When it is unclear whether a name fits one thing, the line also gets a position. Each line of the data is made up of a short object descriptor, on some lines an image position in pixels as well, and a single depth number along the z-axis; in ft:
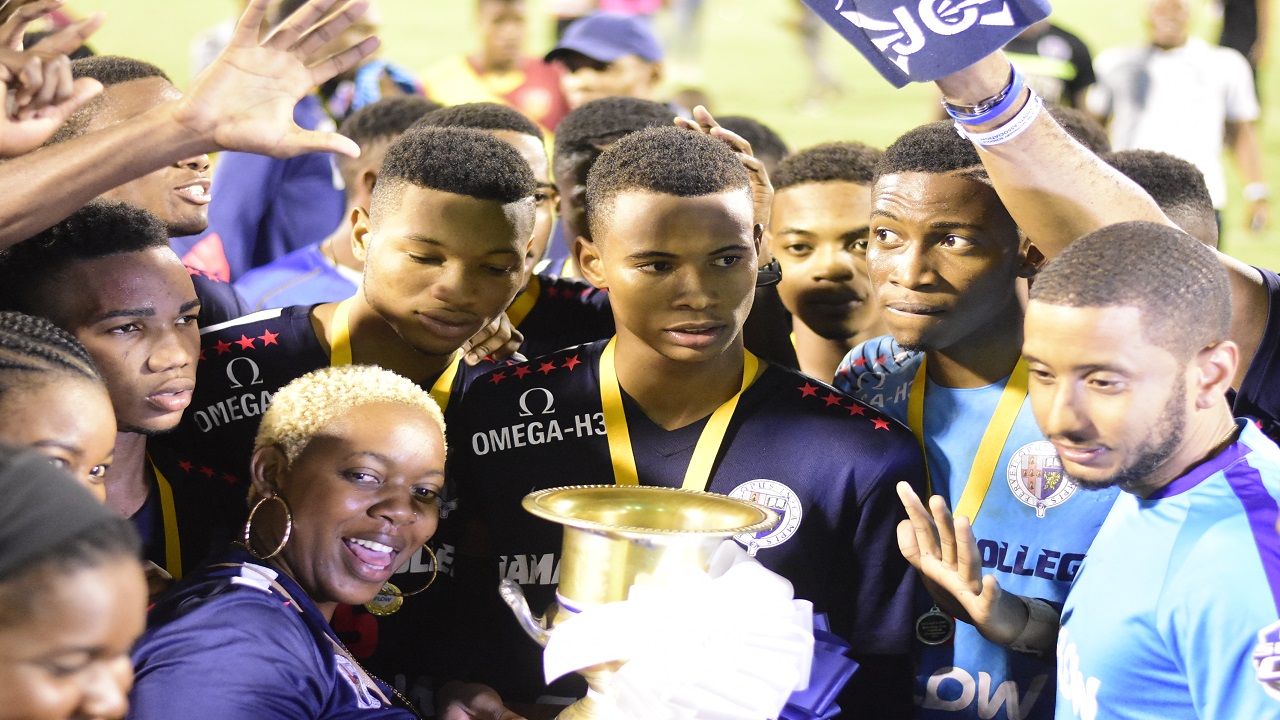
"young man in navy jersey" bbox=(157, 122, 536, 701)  11.76
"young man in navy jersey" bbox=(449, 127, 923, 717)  10.45
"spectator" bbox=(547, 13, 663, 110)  24.34
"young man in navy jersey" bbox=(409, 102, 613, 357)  13.99
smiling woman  8.28
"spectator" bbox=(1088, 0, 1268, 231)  32.94
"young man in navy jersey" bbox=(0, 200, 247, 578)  10.00
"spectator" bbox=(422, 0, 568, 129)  30.81
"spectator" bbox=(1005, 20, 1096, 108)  30.27
